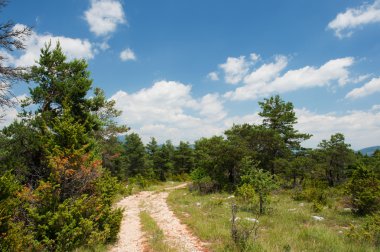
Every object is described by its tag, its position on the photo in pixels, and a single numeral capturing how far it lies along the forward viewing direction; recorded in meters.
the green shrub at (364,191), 15.31
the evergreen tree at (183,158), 64.38
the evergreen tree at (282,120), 33.66
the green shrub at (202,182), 30.17
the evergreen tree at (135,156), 53.03
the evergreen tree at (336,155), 33.28
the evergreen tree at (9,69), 7.96
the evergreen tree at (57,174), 9.12
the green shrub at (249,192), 15.51
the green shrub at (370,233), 9.94
